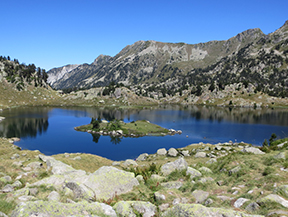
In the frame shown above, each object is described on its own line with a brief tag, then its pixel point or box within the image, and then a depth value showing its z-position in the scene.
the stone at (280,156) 19.41
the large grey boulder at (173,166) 20.20
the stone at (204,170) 20.52
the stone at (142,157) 50.01
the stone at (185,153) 46.02
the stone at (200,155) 40.71
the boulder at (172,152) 47.48
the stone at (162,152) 50.53
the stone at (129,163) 34.81
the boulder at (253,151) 28.23
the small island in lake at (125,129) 101.75
